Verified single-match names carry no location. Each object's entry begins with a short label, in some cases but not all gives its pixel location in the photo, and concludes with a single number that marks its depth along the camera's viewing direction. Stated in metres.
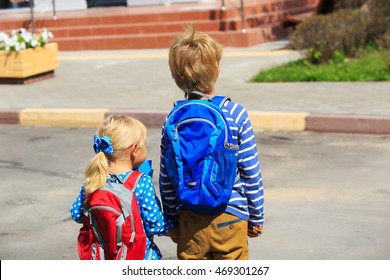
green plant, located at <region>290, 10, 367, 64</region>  13.82
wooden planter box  13.85
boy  3.84
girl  3.89
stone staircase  17.91
